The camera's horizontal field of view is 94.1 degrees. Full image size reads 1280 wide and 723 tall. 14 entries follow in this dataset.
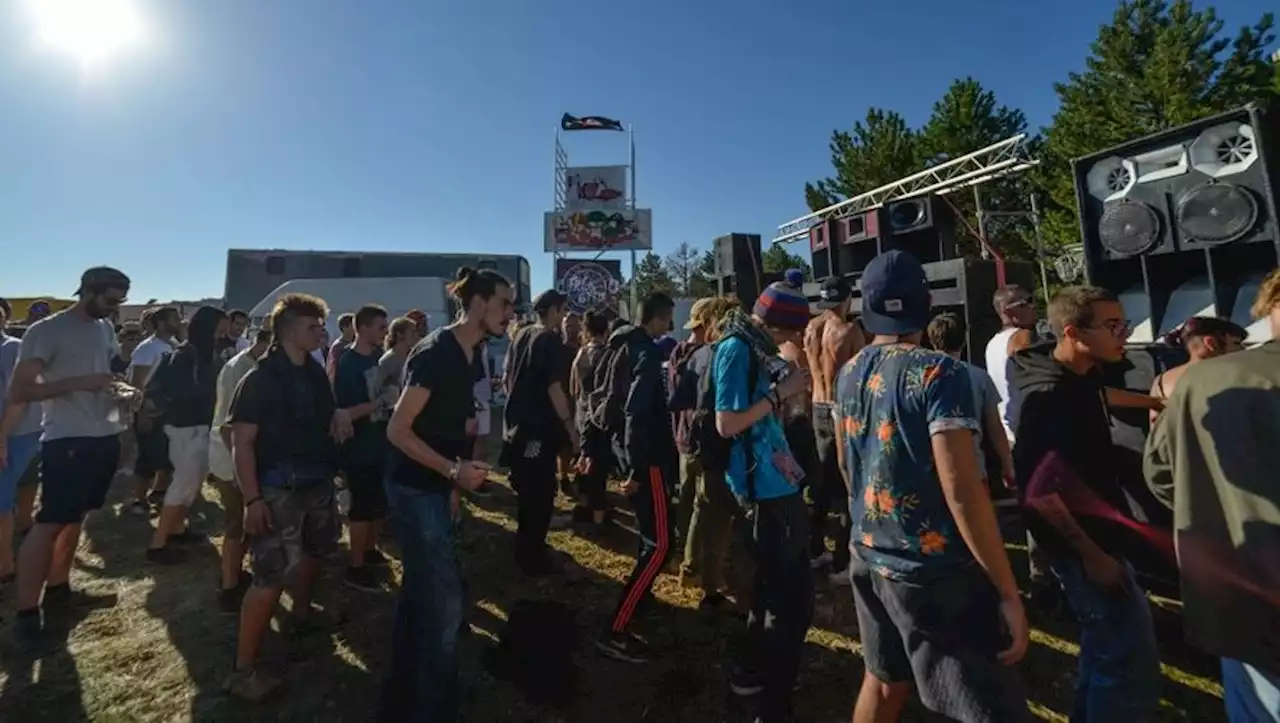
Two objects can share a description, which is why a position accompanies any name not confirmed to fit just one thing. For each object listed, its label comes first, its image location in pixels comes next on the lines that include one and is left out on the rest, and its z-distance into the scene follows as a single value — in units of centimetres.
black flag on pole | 2203
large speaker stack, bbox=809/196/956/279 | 741
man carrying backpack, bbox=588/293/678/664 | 323
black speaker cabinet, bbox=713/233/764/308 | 822
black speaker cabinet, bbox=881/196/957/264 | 737
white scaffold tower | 2022
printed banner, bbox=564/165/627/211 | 2038
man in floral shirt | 159
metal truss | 1574
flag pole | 2029
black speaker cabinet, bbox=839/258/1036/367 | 552
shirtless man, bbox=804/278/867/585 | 395
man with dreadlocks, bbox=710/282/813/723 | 246
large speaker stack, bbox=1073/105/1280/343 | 375
